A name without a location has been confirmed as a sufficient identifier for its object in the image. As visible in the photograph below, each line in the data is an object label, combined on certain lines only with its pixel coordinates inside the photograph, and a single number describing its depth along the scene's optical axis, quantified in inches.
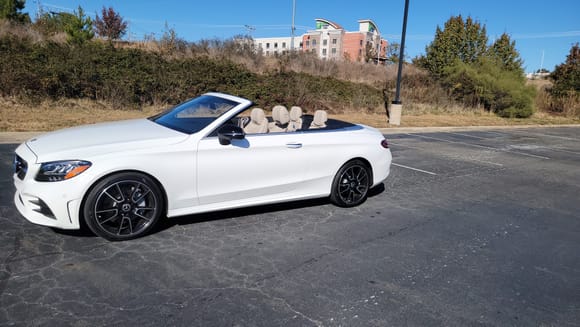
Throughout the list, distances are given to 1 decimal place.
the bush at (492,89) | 1095.0
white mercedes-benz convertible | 154.6
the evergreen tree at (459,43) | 1498.5
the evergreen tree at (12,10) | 1130.0
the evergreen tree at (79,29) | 767.3
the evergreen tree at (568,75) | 1419.8
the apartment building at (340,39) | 4384.8
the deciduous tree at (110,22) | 1546.5
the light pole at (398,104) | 681.6
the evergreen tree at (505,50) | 1451.8
